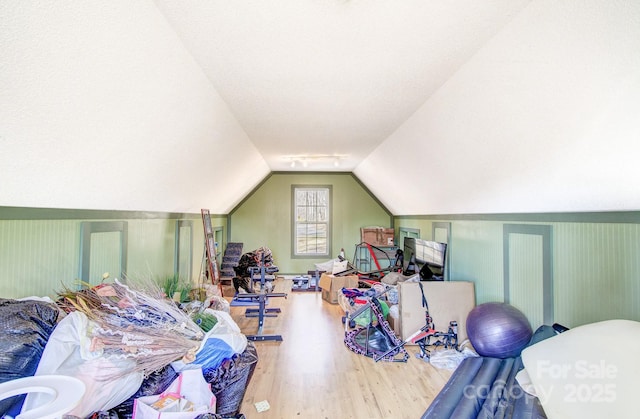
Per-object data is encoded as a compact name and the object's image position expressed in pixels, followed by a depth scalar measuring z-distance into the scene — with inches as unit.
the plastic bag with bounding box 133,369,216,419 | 65.2
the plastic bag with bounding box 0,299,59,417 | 48.6
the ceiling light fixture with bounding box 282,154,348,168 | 206.7
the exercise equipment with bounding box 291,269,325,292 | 251.3
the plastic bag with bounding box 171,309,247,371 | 80.0
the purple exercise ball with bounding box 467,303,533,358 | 105.3
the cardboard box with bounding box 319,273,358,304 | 214.8
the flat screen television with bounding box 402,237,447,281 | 156.8
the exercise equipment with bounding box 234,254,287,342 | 147.0
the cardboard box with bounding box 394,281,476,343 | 139.5
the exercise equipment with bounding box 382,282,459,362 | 133.0
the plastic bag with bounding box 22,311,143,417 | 54.1
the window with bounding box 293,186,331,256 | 293.0
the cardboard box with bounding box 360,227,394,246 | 270.7
